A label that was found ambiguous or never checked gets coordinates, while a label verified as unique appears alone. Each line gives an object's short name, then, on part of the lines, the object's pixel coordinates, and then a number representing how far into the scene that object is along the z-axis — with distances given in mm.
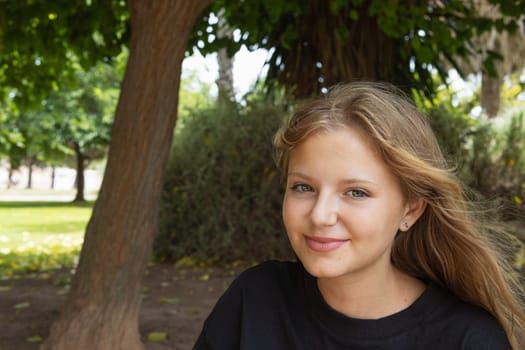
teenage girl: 1480
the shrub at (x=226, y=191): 7105
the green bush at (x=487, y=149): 7324
